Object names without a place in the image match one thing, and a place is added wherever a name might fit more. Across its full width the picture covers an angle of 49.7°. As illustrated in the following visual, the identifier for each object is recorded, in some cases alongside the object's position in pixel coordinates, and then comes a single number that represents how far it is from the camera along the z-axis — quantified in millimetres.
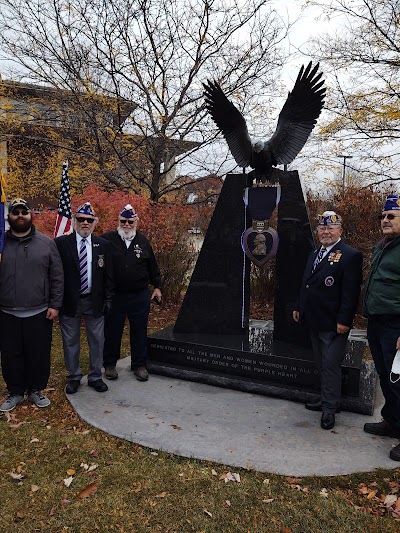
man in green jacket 3332
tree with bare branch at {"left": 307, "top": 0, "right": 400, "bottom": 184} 8320
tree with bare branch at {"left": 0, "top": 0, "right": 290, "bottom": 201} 8938
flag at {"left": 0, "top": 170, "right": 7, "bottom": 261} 4059
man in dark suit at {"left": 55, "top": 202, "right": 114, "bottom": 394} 4438
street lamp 9414
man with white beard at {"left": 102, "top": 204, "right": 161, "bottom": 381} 4805
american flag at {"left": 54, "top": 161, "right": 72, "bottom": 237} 6617
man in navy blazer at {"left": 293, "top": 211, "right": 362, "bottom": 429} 3693
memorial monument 4559
